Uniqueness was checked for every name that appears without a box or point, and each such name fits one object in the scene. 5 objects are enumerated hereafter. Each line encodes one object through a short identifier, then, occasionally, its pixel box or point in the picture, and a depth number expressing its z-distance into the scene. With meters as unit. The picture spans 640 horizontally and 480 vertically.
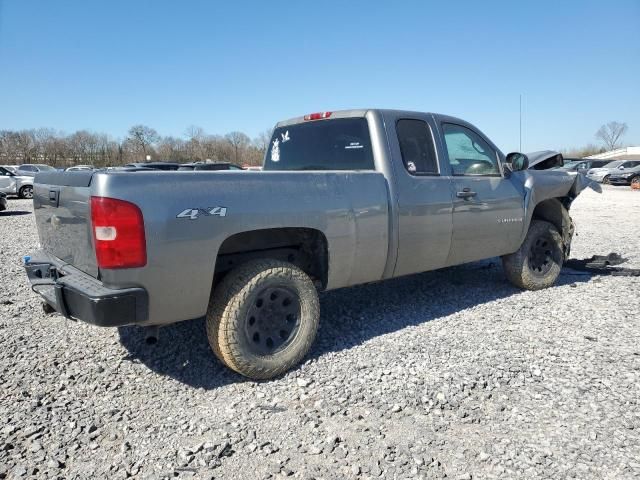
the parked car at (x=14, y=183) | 19.77
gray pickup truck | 2.69
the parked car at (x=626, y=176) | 28.83
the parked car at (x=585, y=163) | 30.88
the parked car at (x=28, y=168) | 21.44
